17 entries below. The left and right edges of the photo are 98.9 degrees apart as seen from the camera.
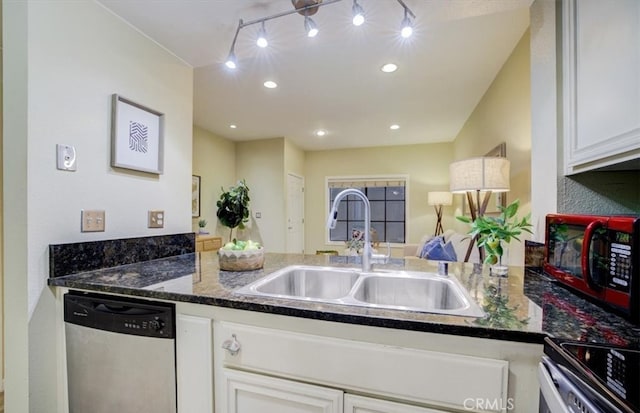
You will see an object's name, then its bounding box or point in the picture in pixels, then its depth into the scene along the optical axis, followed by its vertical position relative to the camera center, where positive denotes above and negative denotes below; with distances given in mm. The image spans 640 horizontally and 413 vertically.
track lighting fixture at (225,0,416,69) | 1306 +987
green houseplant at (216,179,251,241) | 4477 -17
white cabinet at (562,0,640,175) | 839 +431
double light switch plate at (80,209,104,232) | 1382 -78
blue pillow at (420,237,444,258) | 3055 -466
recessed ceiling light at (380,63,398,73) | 2479 +1279
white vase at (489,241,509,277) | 1321 -308
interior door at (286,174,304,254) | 5160 -150
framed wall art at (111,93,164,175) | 1513 +416
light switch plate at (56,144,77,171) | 1281 +232
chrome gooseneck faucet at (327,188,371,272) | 1387 -97
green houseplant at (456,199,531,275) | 1315 -126
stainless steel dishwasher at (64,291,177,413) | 1039 -599
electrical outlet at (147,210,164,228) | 1754 -86
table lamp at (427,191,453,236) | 4652 +139
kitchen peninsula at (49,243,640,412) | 733 -405
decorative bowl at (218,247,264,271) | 1392 -275
